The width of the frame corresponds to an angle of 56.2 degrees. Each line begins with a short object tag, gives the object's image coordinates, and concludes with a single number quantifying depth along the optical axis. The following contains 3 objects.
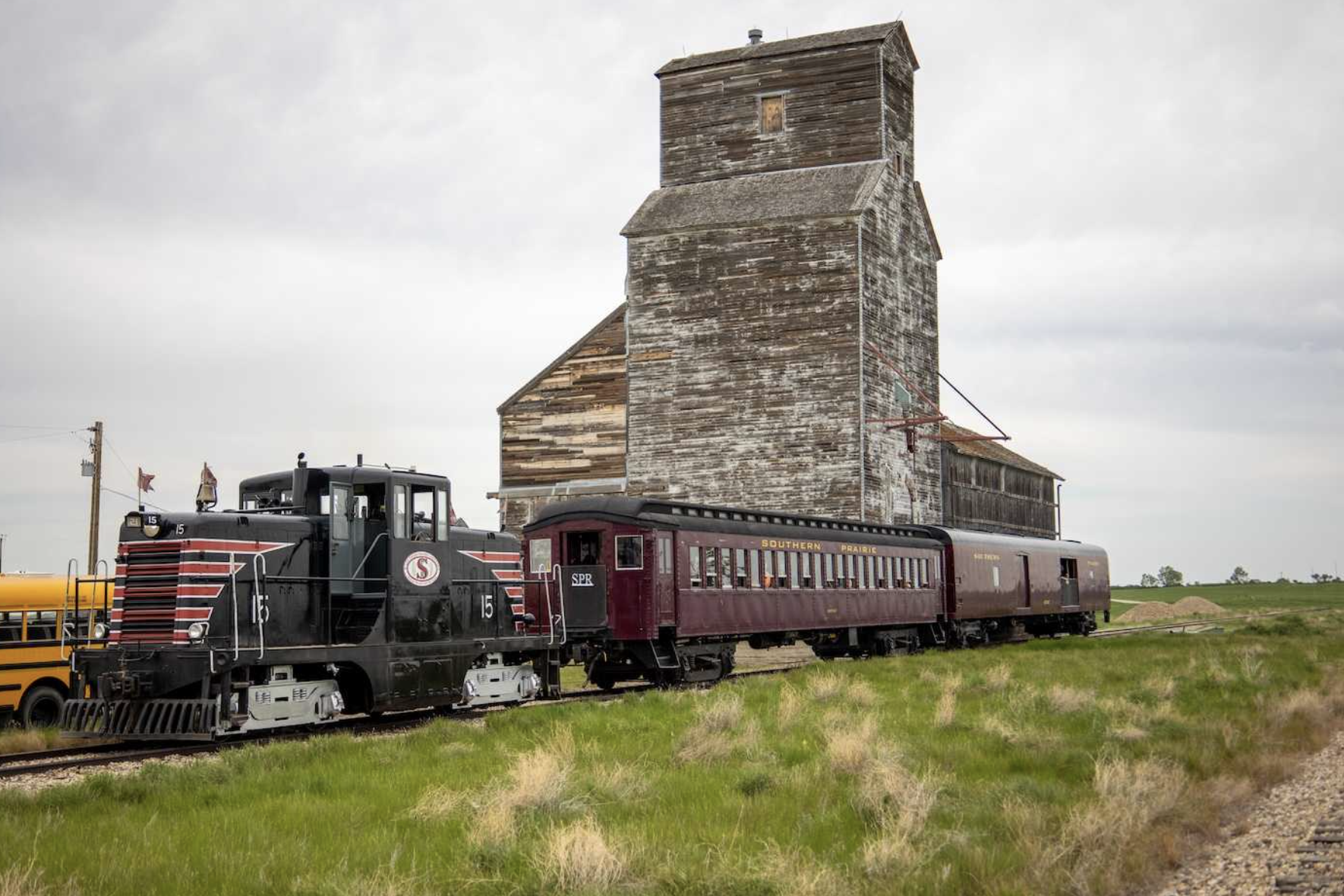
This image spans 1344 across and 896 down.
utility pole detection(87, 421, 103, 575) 34.84
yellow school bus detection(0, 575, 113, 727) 18.31
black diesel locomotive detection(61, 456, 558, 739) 14.98
